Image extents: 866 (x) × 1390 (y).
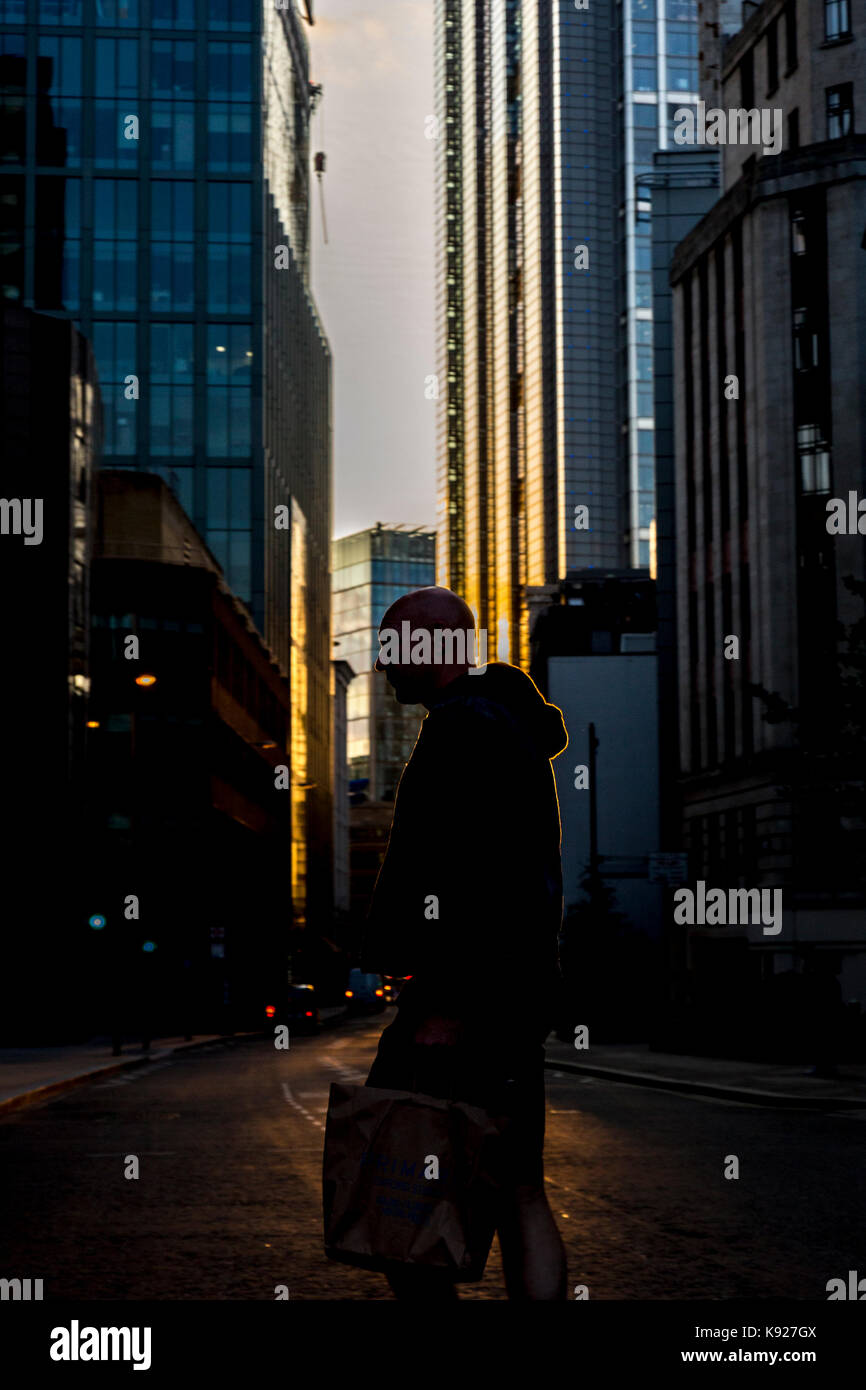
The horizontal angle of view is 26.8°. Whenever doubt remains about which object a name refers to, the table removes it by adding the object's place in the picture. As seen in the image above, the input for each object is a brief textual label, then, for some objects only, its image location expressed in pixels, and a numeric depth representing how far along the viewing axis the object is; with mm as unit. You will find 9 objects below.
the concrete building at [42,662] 41594
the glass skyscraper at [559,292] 151625
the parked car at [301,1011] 50906
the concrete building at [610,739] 77438
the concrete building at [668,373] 71500
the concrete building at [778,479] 51594
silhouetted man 4211
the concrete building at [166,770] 58125
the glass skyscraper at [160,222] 90125
